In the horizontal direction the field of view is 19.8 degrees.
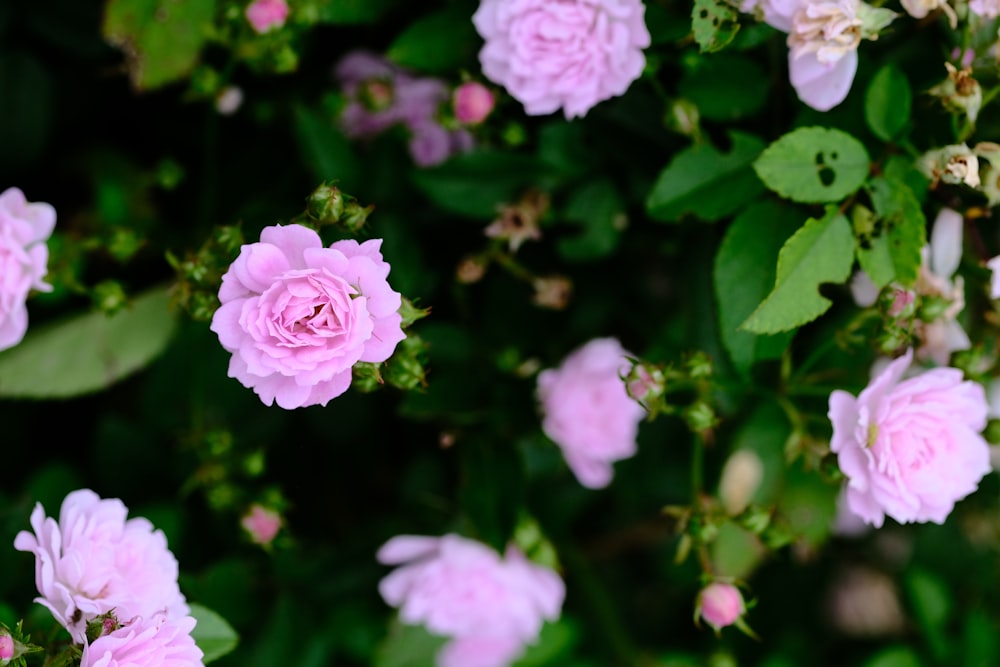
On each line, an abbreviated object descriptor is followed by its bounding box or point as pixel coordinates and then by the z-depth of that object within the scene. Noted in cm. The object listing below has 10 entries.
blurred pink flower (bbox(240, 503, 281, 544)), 71
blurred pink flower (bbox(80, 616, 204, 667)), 63
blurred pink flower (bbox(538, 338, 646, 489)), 74
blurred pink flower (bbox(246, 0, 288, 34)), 69
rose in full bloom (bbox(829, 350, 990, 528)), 67
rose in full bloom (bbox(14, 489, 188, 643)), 65
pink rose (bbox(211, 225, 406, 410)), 64
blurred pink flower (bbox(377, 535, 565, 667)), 75
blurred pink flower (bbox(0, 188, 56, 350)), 68
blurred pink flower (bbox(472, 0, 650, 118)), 68
